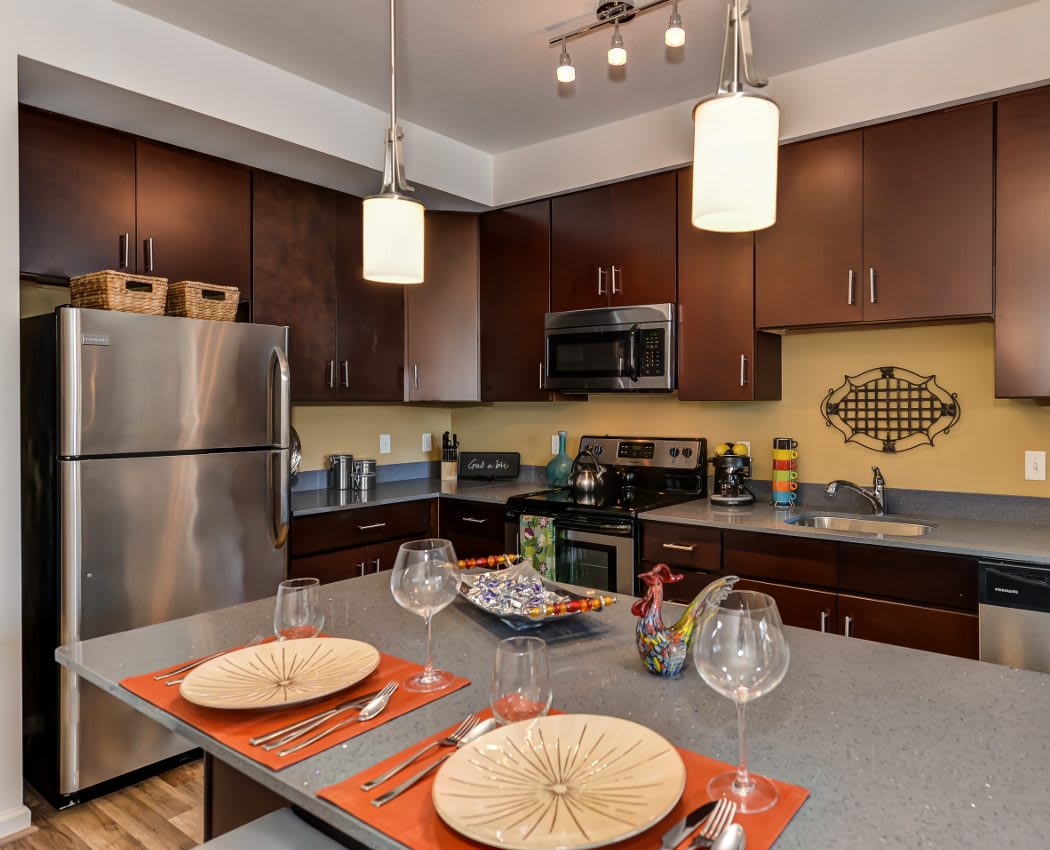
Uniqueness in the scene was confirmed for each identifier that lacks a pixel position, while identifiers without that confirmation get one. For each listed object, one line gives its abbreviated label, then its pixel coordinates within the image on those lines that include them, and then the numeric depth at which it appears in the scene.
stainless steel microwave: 3.26
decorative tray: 1.38
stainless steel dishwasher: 2.15
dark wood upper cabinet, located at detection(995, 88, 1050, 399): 2.41
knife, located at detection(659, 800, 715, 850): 0.74
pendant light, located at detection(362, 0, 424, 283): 1.50
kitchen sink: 2.81
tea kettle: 3.45
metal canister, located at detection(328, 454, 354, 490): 3.76
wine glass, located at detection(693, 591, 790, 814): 0.84
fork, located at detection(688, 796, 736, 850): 0.74
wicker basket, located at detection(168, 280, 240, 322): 2.67
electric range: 3.03
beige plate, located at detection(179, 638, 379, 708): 1.08
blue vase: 3.87
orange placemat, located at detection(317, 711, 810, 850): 0.76
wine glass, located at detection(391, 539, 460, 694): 1.20
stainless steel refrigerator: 2.35
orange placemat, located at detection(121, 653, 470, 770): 0.96
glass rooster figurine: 1.20
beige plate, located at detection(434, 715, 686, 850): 0.75
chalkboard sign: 4.20
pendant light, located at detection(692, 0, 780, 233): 1.05
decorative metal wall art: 2.90
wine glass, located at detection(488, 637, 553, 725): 0.91
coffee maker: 3.18
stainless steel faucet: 2.97
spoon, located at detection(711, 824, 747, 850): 0.72
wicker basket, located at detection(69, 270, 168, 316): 2.40
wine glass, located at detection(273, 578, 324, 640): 1.25
